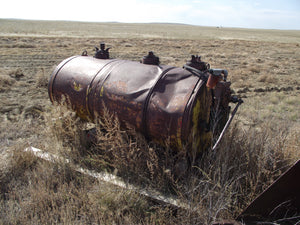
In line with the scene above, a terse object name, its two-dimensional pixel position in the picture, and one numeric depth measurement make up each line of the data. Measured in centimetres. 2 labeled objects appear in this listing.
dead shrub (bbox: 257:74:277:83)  912
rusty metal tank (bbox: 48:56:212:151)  266
